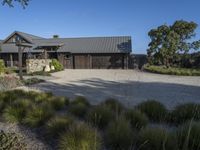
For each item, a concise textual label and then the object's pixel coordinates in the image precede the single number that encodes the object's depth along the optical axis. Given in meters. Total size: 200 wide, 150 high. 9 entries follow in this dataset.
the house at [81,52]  21.21
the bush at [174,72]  13.69
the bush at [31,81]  9.93
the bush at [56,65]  18.22
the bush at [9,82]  8.54
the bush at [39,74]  13.92
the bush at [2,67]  14.15
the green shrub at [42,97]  5.07
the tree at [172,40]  18.32
